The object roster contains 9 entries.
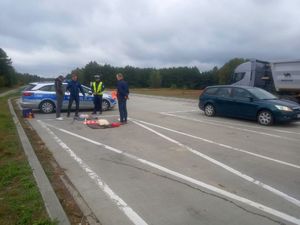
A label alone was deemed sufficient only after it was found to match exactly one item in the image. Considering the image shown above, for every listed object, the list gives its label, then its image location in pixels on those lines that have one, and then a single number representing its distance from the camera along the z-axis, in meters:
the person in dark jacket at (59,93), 9.30
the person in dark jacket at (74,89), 9.42
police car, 10.58
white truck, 12.03
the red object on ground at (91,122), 8.20
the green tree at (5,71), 55.55
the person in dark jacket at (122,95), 8.43
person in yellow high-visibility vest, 10.23
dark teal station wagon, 8.01
